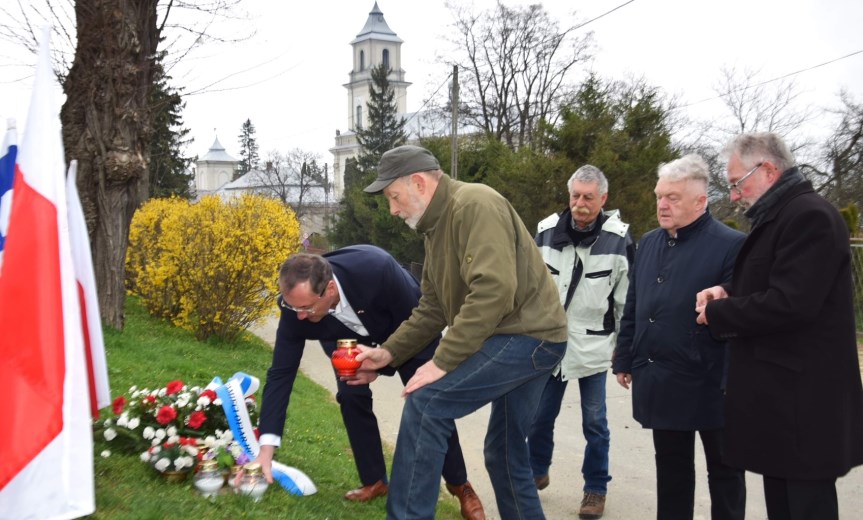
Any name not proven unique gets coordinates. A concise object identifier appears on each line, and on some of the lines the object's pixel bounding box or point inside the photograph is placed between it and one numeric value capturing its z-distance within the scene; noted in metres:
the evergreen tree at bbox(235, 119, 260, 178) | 112.88
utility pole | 23.34
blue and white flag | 3.69
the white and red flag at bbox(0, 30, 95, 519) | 2.65
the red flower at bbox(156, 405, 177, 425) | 4.65
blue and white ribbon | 4.48
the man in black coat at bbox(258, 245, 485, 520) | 4.07
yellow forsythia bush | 11.03
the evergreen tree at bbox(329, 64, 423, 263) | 28.48
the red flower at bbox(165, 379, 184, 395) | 5.02
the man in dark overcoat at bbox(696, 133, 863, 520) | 3.12
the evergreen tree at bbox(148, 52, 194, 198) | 30.08
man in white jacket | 4.93
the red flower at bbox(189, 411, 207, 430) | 4.73
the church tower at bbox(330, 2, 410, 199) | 102.81
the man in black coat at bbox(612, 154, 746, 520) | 3.88
